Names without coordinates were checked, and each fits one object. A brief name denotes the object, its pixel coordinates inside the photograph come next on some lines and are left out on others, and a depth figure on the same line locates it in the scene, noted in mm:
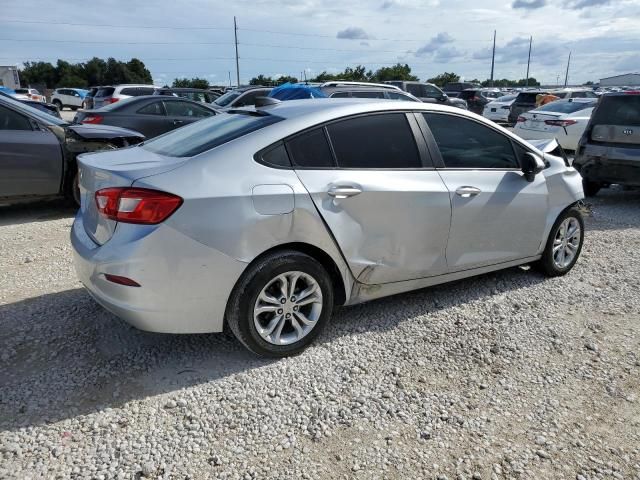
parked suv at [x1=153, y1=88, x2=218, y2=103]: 16375
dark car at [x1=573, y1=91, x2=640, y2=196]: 7438
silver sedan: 2914
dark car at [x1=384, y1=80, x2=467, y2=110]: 19375
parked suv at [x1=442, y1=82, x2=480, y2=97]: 40069
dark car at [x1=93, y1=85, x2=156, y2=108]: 19359
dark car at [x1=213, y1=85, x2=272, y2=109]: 14289
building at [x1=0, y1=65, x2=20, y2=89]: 44406
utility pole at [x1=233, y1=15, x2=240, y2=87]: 50906
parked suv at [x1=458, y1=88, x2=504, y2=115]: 26672
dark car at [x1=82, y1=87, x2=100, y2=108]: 20464
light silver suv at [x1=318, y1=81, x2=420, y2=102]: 12735
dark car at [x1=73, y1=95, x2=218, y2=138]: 10094
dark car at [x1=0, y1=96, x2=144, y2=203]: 6578
